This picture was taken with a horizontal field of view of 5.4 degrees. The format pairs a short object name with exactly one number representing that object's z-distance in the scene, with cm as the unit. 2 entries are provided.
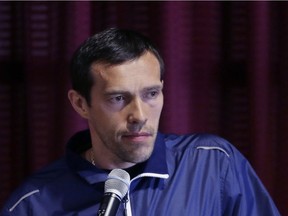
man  523
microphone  495
